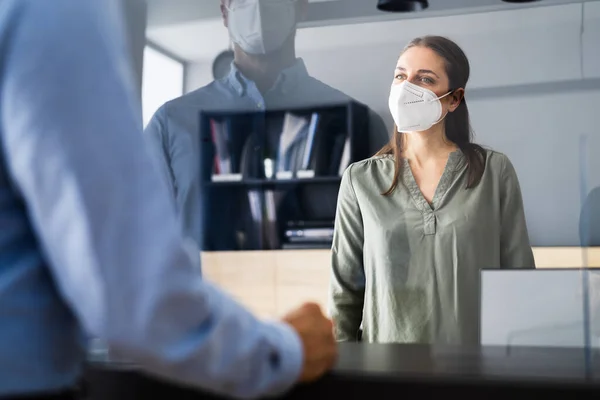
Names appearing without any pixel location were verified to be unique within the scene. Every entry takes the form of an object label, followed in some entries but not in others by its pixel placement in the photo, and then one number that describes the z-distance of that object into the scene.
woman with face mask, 1.53
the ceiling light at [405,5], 1.69
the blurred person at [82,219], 0.57
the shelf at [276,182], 1.75
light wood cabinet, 1.70
